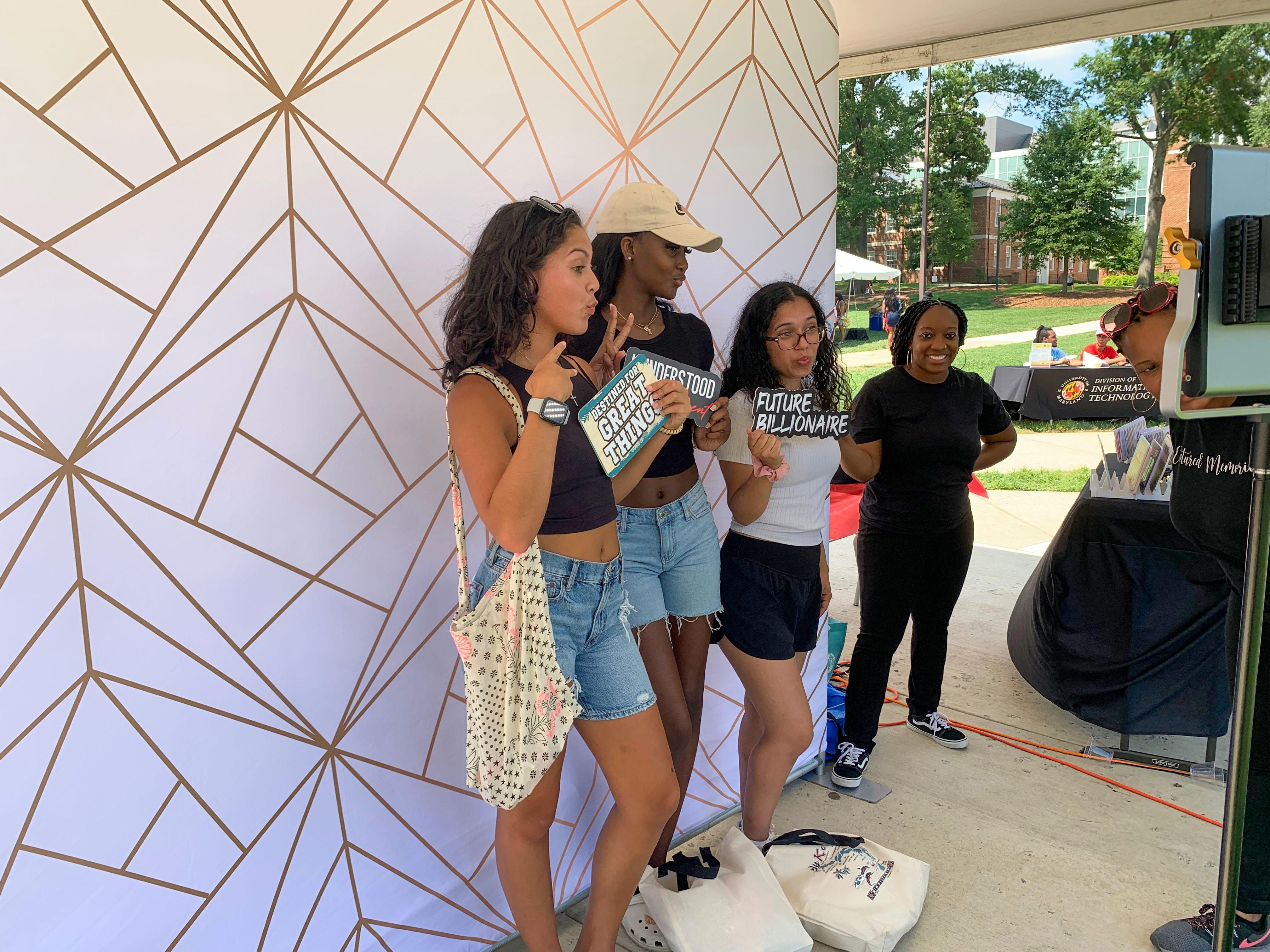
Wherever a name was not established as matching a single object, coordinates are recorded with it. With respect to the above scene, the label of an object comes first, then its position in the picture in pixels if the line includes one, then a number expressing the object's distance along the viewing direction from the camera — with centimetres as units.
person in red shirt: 830
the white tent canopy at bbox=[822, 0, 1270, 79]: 415
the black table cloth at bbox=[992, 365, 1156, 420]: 849
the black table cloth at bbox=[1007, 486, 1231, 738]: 307
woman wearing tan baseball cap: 193
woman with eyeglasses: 220
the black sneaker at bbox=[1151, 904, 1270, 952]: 213
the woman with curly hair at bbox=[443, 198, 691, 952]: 150
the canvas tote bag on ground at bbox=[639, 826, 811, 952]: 198
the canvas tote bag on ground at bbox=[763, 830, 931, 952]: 212
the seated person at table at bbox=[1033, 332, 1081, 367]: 887
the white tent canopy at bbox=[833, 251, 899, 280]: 1085
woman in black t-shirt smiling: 290
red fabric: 520
